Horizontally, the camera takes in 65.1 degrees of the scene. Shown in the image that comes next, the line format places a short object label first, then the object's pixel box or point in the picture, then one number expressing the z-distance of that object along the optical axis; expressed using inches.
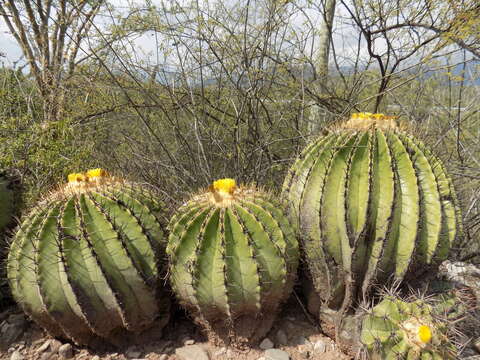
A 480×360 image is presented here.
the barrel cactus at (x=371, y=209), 77.0
